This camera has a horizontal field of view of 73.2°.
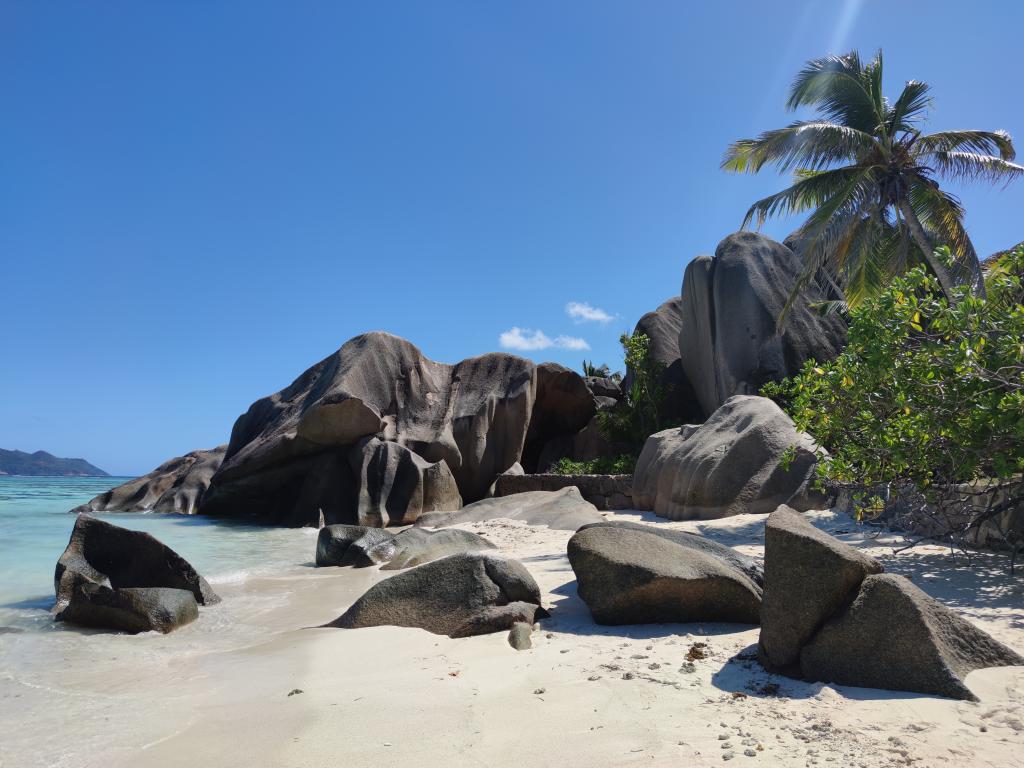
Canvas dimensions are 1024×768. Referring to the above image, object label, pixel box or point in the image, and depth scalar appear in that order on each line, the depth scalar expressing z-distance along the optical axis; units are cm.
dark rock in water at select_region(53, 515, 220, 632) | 584
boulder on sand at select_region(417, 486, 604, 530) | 1181
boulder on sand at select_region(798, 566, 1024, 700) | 315
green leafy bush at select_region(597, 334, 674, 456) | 2130
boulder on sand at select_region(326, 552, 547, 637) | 484
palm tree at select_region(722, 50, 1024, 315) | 1373
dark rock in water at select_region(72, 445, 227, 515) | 2356
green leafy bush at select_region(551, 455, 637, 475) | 1828
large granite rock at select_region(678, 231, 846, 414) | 1920
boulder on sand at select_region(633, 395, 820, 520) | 1013
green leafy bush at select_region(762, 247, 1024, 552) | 521
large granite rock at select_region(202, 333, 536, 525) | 1848
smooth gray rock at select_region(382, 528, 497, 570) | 873
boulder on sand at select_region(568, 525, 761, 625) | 459
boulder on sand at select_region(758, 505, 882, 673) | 353
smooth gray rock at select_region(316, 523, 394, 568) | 953
